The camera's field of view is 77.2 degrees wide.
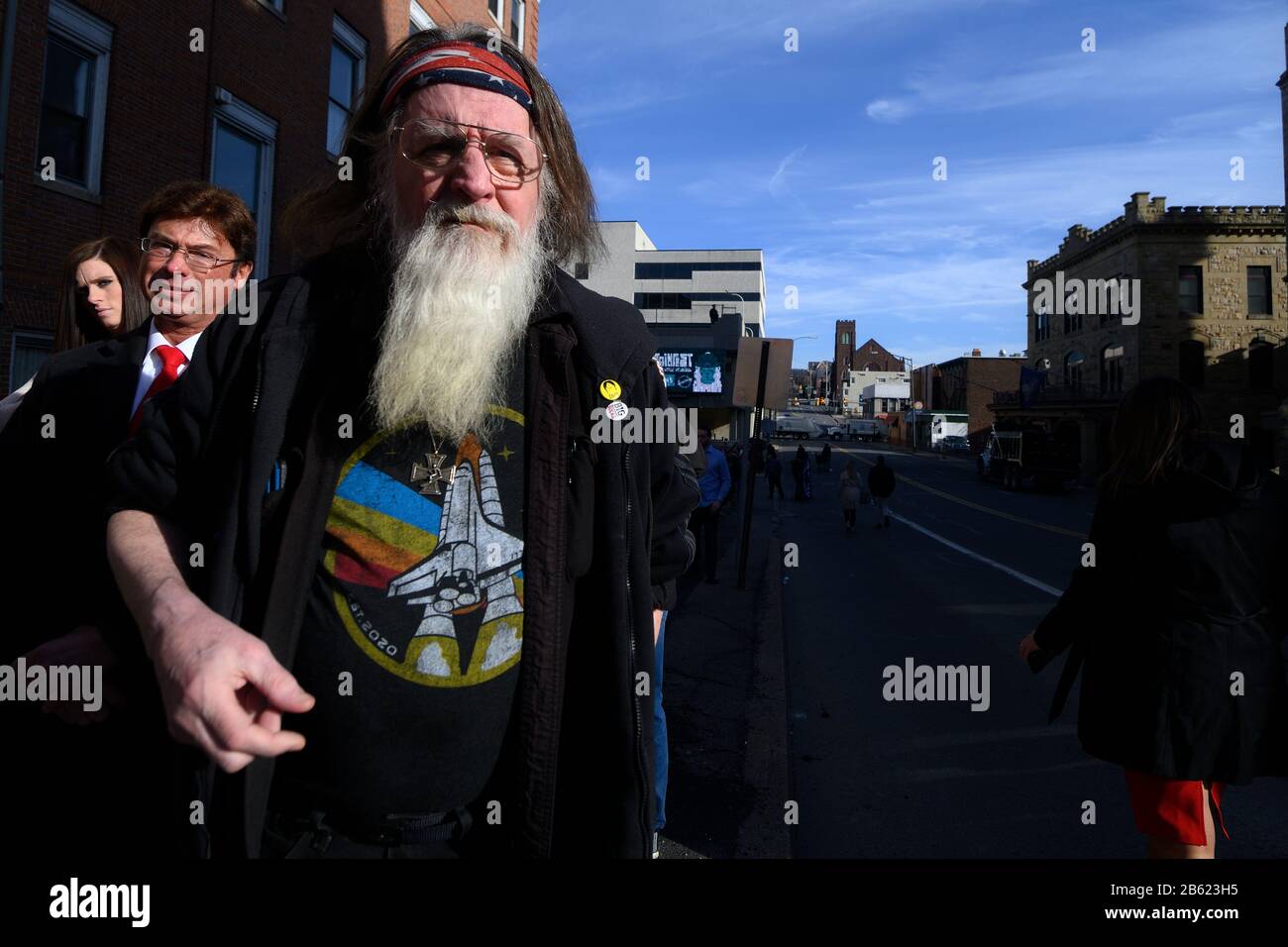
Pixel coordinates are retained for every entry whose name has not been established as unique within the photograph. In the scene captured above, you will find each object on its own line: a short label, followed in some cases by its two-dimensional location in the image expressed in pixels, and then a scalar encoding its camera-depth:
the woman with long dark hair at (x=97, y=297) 2.71
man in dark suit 1.58
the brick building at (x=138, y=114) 8.74
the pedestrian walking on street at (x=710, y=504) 11.20
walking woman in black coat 2.55
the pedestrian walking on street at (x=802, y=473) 29.44
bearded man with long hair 1.41
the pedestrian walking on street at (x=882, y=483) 20.25
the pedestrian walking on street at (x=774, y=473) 28.95
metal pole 11.21
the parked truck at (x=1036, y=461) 35.38
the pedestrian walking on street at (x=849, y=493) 19.38
